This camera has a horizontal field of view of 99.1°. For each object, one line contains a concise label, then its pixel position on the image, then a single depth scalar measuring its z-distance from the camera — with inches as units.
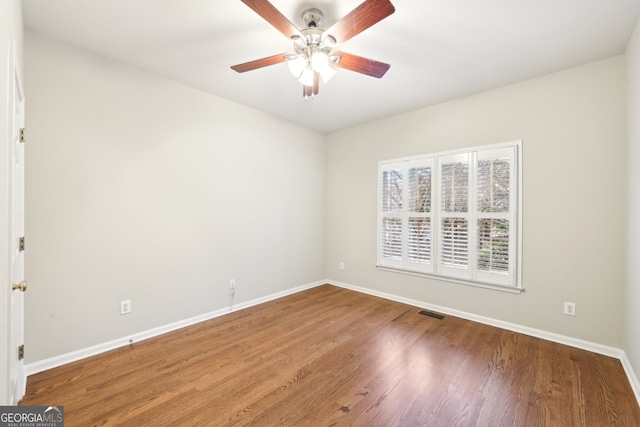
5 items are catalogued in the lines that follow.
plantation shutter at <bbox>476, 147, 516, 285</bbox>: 114.3
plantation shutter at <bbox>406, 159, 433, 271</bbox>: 138.7
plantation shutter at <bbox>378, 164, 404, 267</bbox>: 150.0
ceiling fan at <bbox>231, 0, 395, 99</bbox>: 60.3
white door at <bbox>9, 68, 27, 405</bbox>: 58.4
